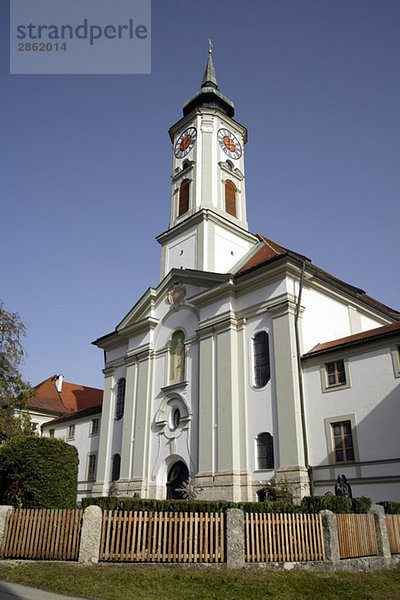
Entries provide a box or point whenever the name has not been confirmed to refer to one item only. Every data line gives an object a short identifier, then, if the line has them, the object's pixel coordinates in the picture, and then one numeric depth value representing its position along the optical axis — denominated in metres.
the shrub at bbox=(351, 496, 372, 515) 14.74
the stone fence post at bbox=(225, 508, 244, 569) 11.53
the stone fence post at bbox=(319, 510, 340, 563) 12.27
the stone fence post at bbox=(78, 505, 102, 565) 11.59
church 19.61
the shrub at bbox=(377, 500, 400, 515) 15.45
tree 25.67
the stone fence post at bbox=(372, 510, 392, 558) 13.52
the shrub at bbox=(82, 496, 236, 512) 13.52
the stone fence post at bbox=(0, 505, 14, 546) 13.09
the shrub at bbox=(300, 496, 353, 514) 13.85
